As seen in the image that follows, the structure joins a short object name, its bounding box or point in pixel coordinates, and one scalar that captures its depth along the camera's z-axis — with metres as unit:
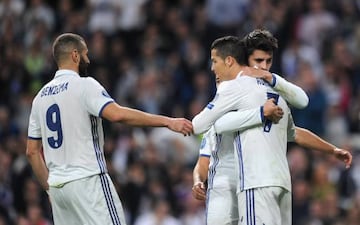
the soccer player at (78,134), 20.11
